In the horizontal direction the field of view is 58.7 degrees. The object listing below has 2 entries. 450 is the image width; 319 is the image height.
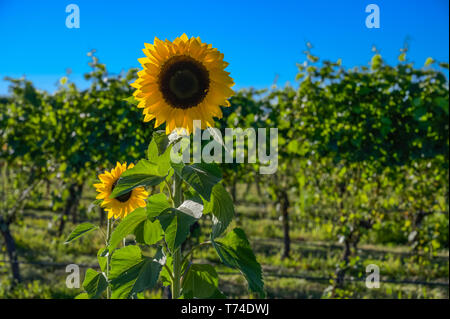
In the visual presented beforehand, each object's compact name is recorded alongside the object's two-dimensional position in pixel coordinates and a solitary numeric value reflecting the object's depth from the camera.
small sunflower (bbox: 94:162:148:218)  1.46
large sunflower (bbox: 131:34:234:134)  1.13
